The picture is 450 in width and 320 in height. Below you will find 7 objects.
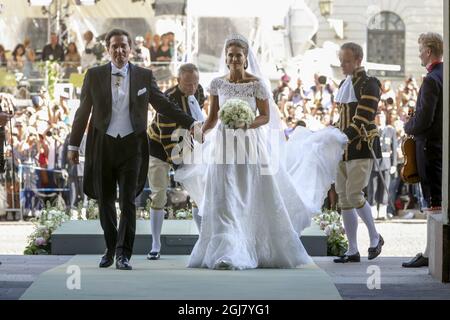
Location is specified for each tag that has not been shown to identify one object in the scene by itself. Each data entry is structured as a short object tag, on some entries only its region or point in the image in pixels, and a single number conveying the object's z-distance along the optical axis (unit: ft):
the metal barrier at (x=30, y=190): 80.48
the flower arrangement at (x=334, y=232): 47.88
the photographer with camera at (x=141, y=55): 108.88
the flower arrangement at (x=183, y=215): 54.44
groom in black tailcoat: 39.19
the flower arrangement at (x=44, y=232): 48.83
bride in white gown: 40.57
